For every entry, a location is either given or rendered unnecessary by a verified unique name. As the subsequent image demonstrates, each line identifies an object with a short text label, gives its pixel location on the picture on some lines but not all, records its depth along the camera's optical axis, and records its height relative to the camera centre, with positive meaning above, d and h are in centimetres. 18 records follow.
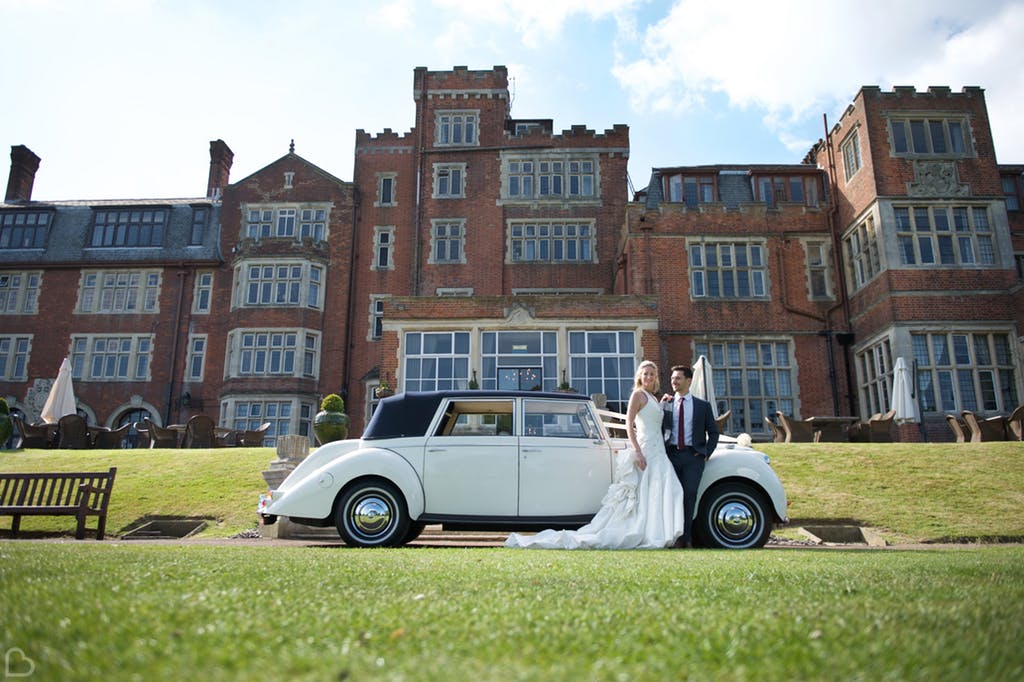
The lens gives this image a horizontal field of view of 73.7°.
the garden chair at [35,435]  1883 +90
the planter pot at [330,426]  1311 +81
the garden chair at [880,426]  1616 +103
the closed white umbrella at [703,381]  1586 +204
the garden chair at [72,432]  1872 +98
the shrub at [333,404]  1378 +130
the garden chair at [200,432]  1884 +99
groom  686 +34
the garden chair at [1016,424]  1477 +100
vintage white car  691 -14
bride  662 -30
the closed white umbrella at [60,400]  1961 +195
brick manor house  1908 +685
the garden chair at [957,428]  1527 +93
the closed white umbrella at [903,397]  1599 +170
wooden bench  862 -46
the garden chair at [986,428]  1511 +92
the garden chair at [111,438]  1986 +87
